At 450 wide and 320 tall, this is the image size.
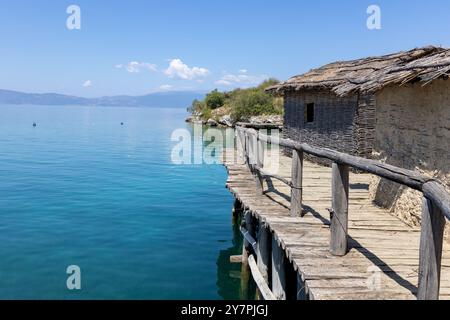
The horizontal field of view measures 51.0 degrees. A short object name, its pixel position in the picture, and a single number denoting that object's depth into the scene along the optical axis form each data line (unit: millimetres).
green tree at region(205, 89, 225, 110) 74750
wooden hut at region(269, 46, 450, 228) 7125
